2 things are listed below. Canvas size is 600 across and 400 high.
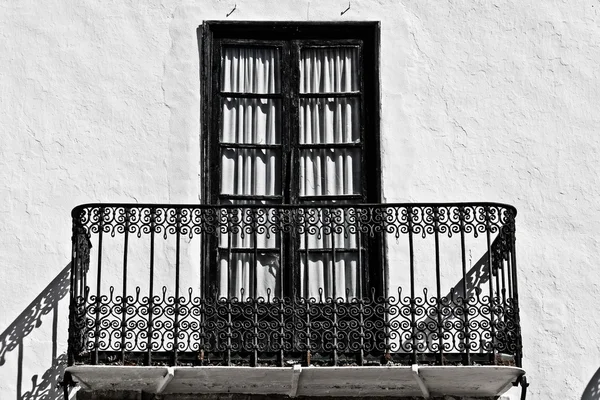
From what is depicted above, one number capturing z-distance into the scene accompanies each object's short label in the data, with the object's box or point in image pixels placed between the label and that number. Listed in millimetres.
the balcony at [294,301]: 11969
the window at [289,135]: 12992
